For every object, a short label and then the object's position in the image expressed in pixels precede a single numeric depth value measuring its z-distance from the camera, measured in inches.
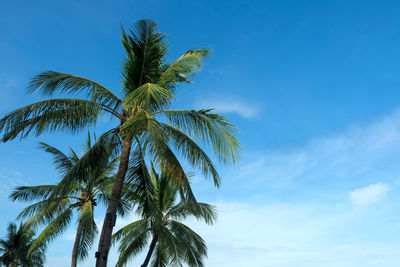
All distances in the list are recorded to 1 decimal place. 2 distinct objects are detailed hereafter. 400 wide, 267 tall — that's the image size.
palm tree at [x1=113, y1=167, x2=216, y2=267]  673.0
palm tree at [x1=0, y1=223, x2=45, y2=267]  1077.1
